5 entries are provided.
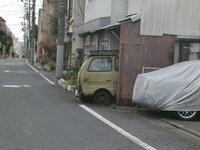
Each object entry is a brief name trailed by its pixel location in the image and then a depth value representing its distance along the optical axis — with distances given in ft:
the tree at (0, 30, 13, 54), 354.25
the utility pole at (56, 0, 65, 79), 88.53
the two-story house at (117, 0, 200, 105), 52.80
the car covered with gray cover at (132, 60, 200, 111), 42.88
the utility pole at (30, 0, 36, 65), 217.36
